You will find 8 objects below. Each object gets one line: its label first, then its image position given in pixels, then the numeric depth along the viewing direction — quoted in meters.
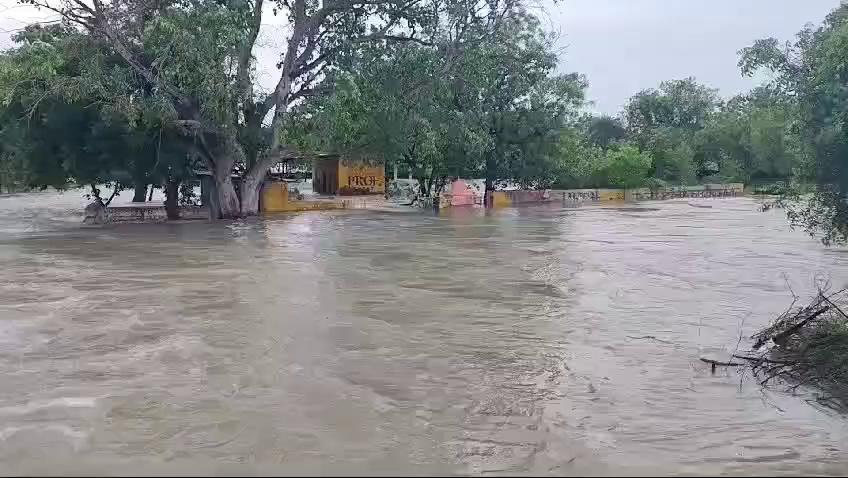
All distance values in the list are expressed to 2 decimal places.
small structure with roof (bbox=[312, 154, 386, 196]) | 39.22
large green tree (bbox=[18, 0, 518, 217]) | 21.44
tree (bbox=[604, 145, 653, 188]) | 45.19
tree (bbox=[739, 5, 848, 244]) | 8.52
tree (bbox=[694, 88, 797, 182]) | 46.19
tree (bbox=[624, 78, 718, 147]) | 63.78
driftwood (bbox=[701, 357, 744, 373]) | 7.70
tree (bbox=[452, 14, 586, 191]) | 33.72
